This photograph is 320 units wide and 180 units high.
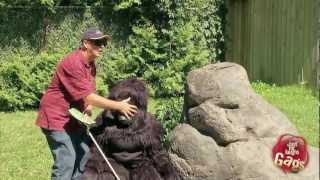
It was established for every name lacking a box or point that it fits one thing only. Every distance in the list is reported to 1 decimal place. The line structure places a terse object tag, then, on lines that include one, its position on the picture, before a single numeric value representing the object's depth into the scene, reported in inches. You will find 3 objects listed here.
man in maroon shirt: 222.2
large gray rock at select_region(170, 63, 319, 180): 226.8
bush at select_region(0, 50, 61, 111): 491.0
